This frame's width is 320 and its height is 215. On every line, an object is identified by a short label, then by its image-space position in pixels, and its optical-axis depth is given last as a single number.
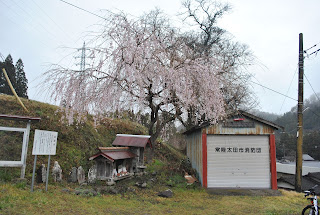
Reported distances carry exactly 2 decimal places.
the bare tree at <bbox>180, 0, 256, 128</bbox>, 9.11
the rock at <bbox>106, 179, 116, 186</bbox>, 8.34
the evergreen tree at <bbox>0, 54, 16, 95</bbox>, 17.04
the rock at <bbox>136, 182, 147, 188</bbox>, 8.33
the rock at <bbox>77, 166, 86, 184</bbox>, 8.66
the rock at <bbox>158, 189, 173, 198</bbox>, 7.55
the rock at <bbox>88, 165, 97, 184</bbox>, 8.55
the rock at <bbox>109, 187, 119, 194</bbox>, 7.53
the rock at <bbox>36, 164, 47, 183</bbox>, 7.86
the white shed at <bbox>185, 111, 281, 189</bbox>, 9.55
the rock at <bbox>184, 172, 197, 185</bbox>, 9.75
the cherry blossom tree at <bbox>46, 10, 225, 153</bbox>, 6.50
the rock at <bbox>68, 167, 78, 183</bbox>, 8.73
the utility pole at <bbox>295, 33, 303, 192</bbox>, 11.03
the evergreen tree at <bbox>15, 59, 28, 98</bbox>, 17.42
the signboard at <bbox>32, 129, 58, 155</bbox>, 6.93
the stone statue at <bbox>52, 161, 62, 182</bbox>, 8.45
